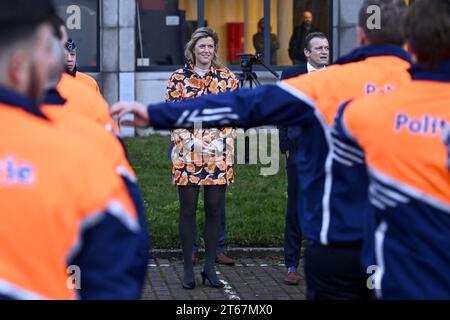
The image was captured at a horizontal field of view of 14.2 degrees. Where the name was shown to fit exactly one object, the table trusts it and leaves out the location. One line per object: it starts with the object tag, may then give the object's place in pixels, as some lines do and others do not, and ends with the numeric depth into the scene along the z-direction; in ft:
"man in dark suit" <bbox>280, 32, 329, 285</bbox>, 48.94
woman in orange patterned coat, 48.62
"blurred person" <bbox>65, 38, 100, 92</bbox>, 44.15
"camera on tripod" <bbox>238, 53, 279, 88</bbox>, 78.42
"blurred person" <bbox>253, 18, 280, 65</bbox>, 112.41
